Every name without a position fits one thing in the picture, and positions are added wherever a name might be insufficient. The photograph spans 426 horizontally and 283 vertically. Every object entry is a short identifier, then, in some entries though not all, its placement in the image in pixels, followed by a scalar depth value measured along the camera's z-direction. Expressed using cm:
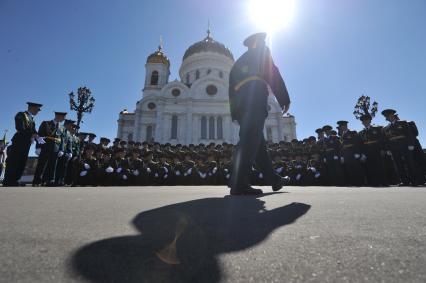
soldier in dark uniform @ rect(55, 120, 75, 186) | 793
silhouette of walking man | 336
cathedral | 3378
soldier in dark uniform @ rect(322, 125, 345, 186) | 848
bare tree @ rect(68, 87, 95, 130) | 2247
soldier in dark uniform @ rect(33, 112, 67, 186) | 697
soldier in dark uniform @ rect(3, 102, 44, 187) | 644
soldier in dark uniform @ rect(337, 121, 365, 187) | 798
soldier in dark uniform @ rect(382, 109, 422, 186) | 697
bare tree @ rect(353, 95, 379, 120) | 2419
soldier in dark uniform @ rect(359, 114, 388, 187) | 762
